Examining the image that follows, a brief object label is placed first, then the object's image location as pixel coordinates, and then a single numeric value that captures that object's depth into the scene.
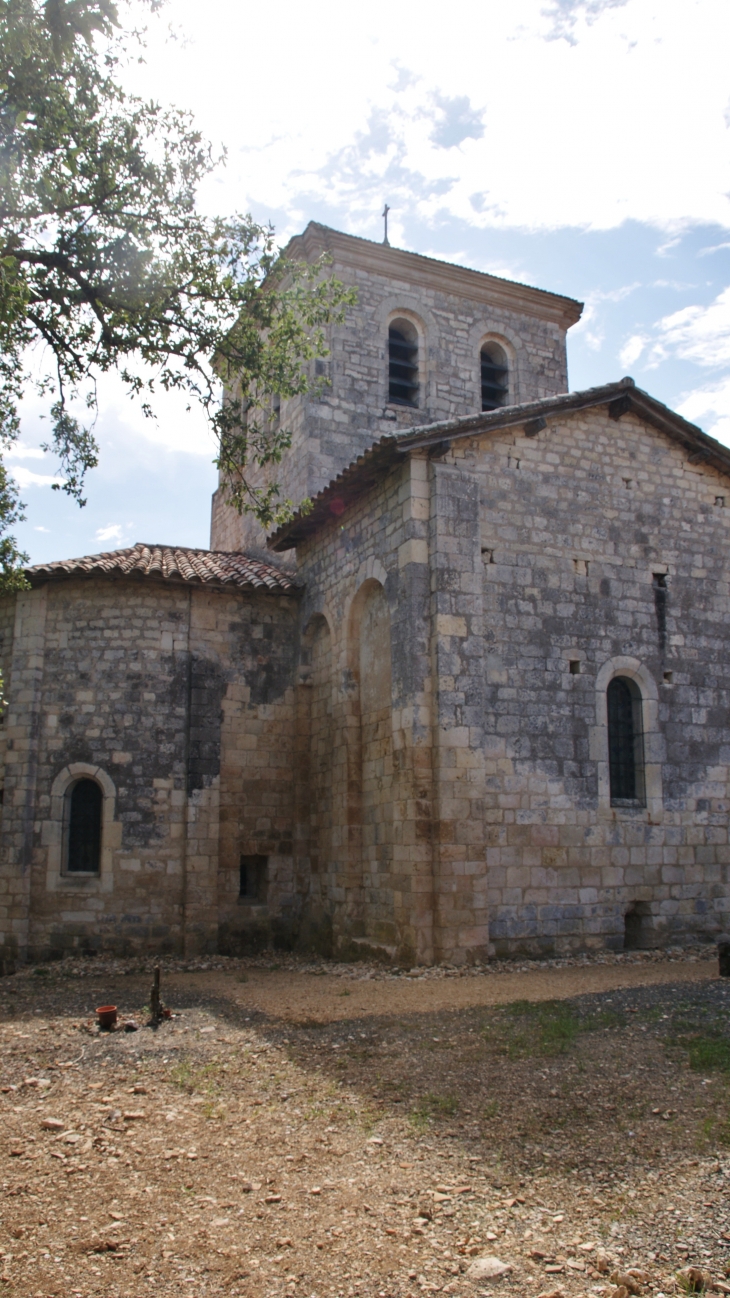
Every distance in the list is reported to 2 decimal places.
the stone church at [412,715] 10.82
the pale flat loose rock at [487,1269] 3.42
